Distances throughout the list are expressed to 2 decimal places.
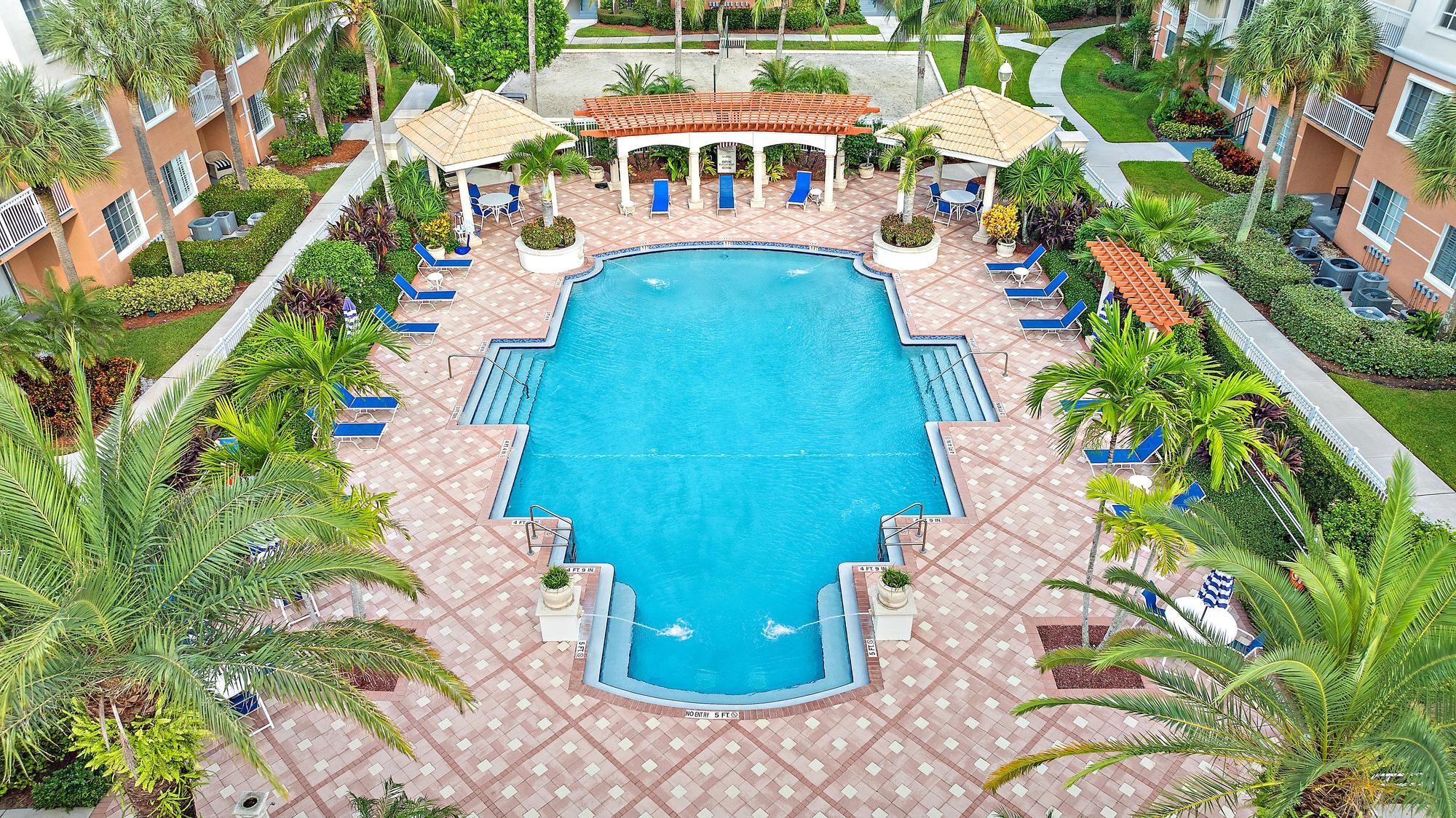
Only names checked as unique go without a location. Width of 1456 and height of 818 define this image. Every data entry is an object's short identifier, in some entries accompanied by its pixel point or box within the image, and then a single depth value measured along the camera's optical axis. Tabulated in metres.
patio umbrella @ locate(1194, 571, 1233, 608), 13.56
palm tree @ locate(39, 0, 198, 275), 21.06
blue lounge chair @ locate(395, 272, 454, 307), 24.23
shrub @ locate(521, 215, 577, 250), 26.09
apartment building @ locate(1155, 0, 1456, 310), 22.44
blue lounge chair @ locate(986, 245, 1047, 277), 25.08
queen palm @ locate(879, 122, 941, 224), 25.28
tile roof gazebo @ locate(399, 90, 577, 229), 26.08
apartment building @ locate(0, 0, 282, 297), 21.16
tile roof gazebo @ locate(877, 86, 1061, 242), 26.20
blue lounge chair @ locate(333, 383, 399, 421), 20.12
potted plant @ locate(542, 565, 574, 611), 14.49
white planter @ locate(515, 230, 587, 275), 26.08
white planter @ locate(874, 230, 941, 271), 26.20
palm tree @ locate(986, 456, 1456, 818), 8.49
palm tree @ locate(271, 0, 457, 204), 24.89
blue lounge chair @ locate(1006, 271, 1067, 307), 24.12
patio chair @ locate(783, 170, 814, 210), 29.64
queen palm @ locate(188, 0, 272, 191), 25.09
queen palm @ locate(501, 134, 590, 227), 25.55
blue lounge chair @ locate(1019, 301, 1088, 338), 22.73
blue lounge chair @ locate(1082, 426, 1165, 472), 18.61
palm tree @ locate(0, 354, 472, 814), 8.63
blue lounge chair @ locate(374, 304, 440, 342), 23.30
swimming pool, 15.52
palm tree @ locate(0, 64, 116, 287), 18.64
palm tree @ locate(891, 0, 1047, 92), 29.78
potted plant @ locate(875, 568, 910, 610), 14.55
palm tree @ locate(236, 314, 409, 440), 14.25
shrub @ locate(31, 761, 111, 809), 12.08
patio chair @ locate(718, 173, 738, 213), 29.80
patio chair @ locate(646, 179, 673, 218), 29.41
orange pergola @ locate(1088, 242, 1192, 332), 19.83
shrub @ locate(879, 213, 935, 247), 26.23
